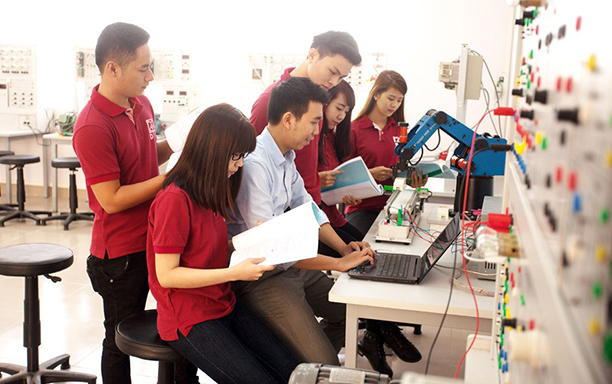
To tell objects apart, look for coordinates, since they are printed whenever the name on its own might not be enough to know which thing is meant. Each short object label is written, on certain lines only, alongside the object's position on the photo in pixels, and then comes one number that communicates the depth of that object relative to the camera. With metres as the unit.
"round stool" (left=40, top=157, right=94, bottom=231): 5.36
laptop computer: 1.89
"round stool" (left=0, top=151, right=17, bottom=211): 5.79
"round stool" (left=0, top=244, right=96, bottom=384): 2.38
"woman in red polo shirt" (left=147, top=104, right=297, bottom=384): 1.71
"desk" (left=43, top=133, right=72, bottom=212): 5.81
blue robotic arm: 2.42
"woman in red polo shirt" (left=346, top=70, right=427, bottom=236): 3.15
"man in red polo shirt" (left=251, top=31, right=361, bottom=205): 2.55
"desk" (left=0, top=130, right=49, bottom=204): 5.92
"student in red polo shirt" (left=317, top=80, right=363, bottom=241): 2.85
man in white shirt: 1.89
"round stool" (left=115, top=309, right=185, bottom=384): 1.77
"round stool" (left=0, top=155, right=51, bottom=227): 5.37
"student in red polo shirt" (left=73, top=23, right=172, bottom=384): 1.95
